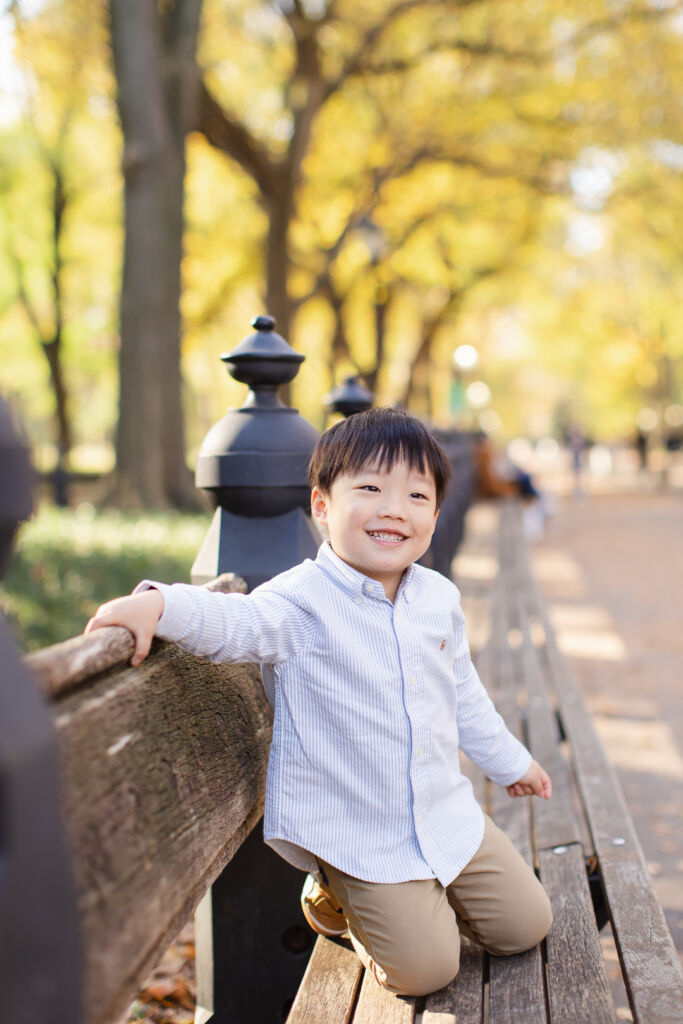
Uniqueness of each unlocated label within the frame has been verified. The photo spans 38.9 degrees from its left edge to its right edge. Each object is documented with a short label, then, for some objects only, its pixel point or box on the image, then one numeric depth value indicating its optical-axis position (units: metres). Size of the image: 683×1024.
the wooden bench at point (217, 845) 1.15
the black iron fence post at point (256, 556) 2.27
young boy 1.83
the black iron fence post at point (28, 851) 0.80
